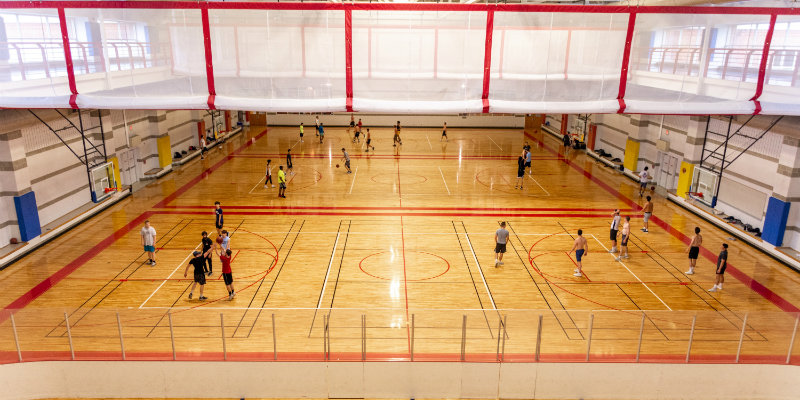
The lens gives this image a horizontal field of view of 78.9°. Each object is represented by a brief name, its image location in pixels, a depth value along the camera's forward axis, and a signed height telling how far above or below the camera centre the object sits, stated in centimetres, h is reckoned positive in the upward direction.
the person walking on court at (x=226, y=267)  1301 -508
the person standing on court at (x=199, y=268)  1284 -504
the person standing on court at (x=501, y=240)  1509 -498
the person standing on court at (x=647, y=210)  1814 -480
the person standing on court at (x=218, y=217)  1772 -518
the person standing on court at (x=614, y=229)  1644 -502
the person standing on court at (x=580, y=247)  1461 -498
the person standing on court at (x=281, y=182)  2197 -485
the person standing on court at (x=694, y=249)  1458 -505
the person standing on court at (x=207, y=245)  1456 -507
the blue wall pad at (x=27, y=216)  1588 -474
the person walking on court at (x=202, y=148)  2939 -454
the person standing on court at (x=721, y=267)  1362 -518
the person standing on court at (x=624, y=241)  1584 -527
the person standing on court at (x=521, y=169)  2316 -437
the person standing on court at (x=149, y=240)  1516 -515
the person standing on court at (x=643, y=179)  2347 -478
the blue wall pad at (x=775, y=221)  1625 -467
